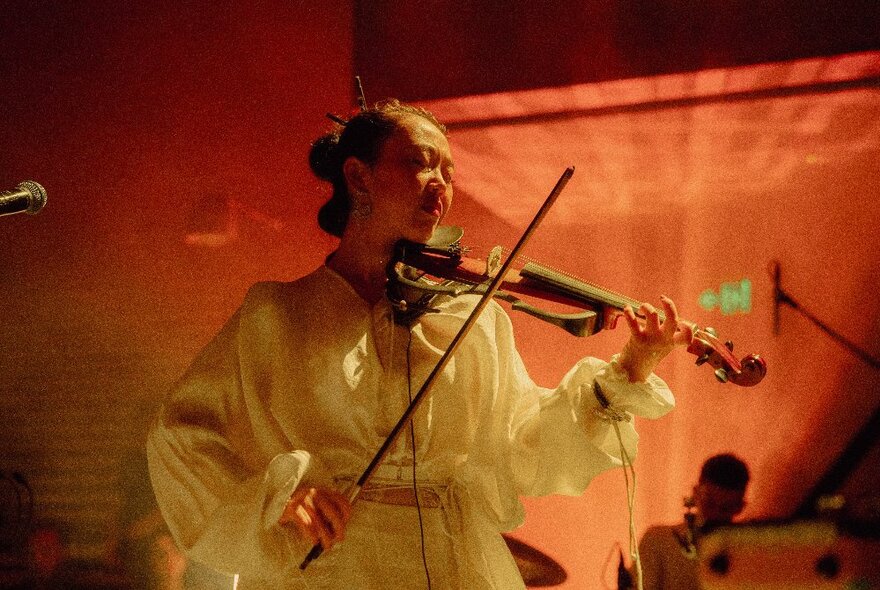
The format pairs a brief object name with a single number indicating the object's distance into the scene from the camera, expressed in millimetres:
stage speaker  2127
